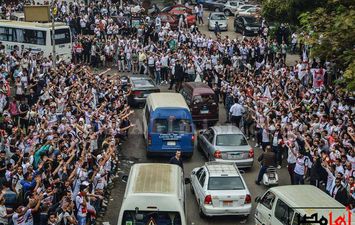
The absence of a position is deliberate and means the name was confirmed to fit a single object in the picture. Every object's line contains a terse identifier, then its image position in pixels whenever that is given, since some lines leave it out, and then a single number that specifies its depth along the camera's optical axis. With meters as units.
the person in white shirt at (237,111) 26.27
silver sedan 21.91
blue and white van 22.88
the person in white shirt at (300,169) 19.41
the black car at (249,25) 45.59
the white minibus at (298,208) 13.92
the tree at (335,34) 21.80
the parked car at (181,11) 48.38
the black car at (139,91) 30.20
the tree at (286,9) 30.00
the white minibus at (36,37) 37.38
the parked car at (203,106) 27.86
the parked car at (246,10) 49.92
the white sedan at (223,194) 17.64
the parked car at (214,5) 57.31
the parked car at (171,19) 46.44
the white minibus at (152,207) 14.05
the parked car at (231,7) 55.22
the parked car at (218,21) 48.16
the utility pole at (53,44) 32.04
